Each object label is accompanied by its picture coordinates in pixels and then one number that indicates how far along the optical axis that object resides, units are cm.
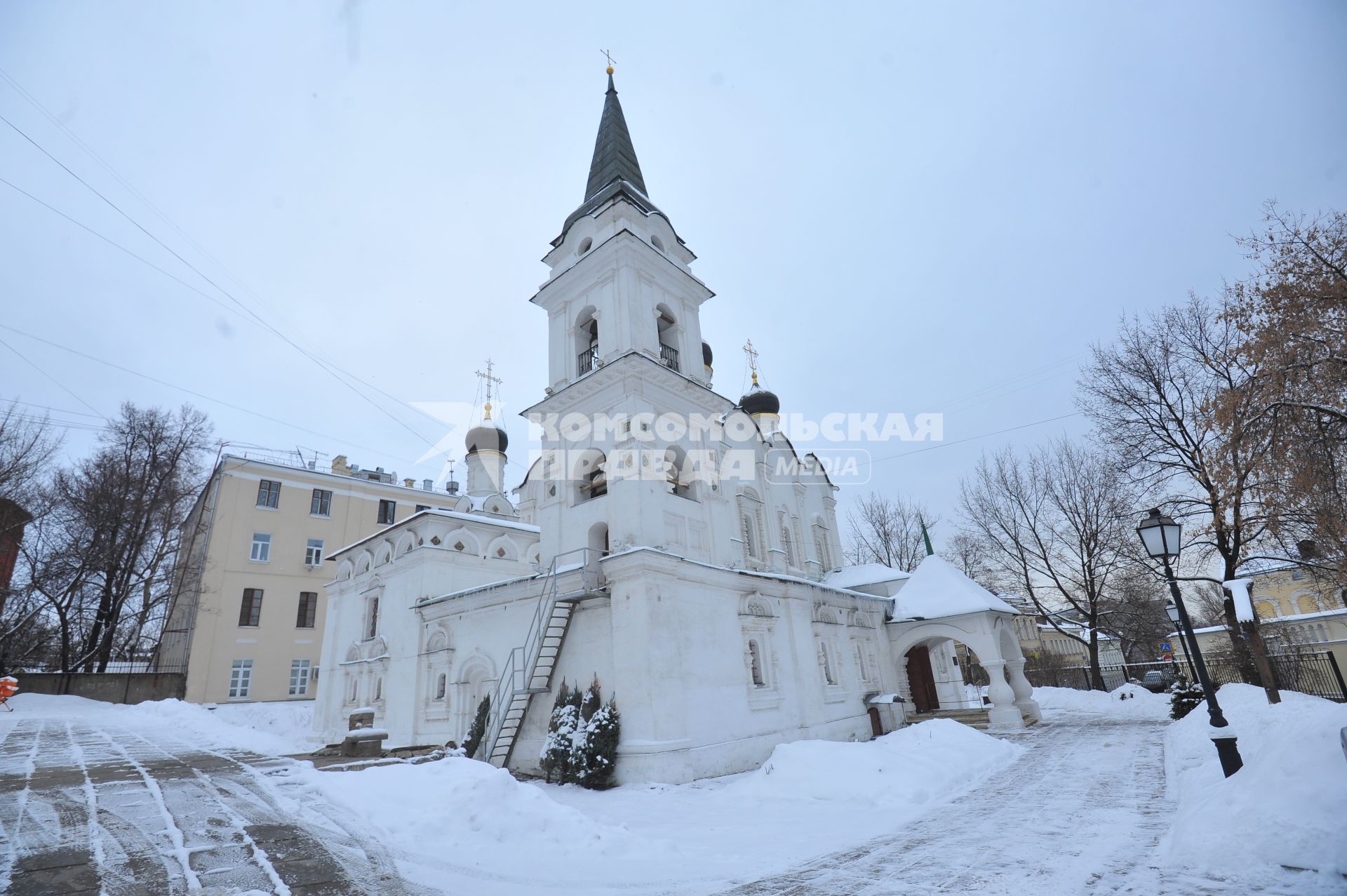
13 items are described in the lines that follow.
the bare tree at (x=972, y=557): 3192
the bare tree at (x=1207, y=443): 895
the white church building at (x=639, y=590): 1309
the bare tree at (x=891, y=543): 3828
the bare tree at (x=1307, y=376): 786
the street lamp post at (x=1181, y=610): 755
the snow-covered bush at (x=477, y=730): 1343
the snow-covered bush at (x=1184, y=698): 1673
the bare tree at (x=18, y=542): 2230
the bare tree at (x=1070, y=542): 2514
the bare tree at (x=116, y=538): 2669
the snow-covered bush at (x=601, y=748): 1174
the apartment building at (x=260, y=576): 2805
